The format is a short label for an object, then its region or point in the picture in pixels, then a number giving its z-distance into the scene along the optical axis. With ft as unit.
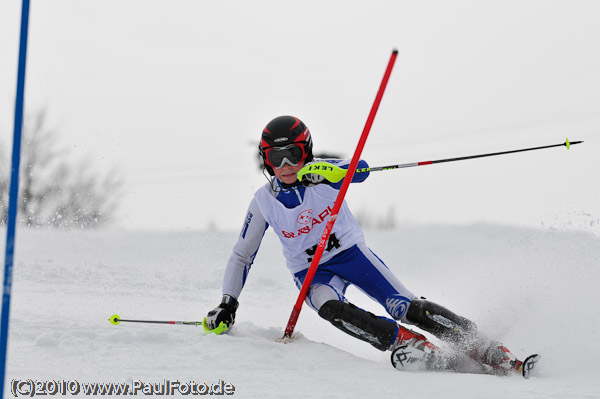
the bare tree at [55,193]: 148.46
